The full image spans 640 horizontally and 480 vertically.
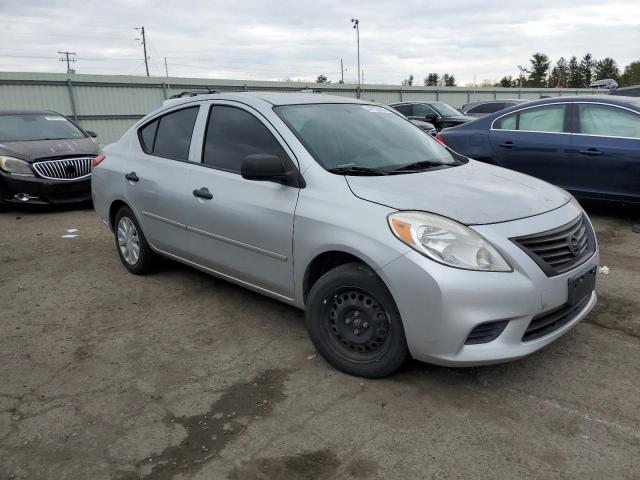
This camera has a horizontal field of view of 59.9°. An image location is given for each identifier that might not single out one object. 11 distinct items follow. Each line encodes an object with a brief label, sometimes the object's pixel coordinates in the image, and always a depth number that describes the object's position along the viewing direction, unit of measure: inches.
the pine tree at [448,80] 3457.7
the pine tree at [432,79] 3284.9
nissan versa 111.0
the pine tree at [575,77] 3398.9
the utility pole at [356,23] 2261.3
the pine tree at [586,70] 3447.3
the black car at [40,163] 327.0
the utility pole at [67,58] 2761.6
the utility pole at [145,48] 2761.8
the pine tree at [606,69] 3353.8
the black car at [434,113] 583.8
